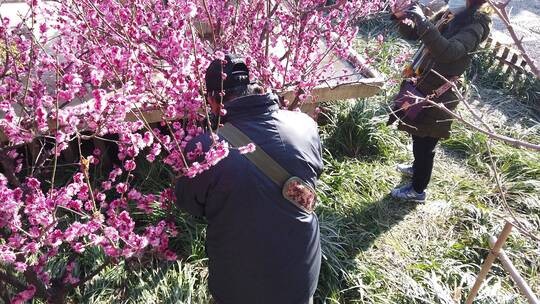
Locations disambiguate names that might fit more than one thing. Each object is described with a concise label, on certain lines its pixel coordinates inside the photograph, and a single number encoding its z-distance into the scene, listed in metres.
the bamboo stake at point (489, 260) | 2.27
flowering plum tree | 1.72
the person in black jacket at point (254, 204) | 1.73
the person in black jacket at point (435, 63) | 2.71
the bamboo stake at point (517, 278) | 2.04
